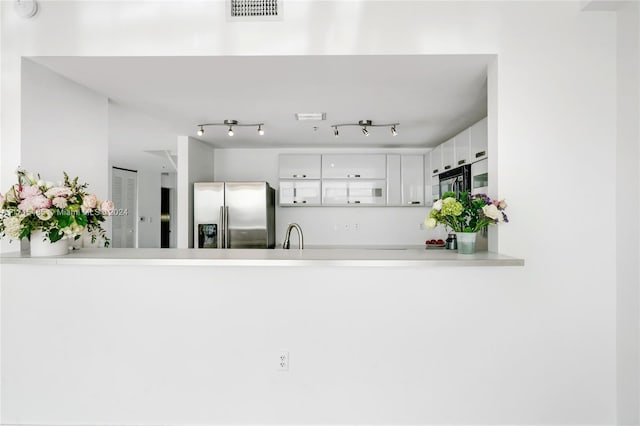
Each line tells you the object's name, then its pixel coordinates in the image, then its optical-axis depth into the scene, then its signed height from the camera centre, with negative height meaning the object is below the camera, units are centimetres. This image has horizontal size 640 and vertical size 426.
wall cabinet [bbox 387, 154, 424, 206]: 502 +51
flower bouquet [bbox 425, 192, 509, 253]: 196 +1
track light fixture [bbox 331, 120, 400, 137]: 365 +88
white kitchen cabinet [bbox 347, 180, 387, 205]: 502 +31
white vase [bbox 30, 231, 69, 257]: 202 -16
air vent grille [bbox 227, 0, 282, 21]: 208 +111
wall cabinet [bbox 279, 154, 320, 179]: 504 +63
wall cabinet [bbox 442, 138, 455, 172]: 397 +64
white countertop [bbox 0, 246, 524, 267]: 190 -22
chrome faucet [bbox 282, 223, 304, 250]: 251 -16
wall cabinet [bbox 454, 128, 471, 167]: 353 +64
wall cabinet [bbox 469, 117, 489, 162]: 313 +62
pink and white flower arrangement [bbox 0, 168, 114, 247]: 190 +3
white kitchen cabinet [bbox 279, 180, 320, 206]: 504 +29
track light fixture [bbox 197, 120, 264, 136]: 373 +90
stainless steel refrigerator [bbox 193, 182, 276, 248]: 450 +0
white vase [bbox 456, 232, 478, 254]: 208 -15
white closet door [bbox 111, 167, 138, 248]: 771 +23
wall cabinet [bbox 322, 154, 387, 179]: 502 +64
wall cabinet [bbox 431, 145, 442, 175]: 442 +65
